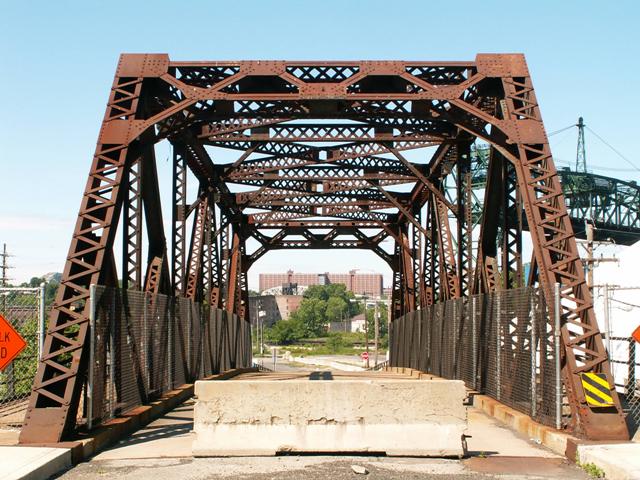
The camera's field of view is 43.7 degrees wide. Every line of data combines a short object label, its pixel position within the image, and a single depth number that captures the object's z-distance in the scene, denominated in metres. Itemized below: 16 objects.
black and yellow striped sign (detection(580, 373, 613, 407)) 10.84
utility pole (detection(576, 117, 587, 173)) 139.50
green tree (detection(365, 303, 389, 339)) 183.75
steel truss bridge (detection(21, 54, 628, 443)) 11.52
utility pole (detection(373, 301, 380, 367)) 67.81
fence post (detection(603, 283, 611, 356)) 11.87
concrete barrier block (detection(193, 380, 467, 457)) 10.48
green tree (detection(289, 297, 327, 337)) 181.49
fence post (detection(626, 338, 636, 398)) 13.84
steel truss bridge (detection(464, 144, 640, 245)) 98.31
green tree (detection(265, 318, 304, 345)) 166.88
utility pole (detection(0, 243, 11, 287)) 24.67
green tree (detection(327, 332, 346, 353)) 140.38
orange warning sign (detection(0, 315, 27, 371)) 10.95
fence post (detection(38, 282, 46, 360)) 12.56
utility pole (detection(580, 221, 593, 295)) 22.21
